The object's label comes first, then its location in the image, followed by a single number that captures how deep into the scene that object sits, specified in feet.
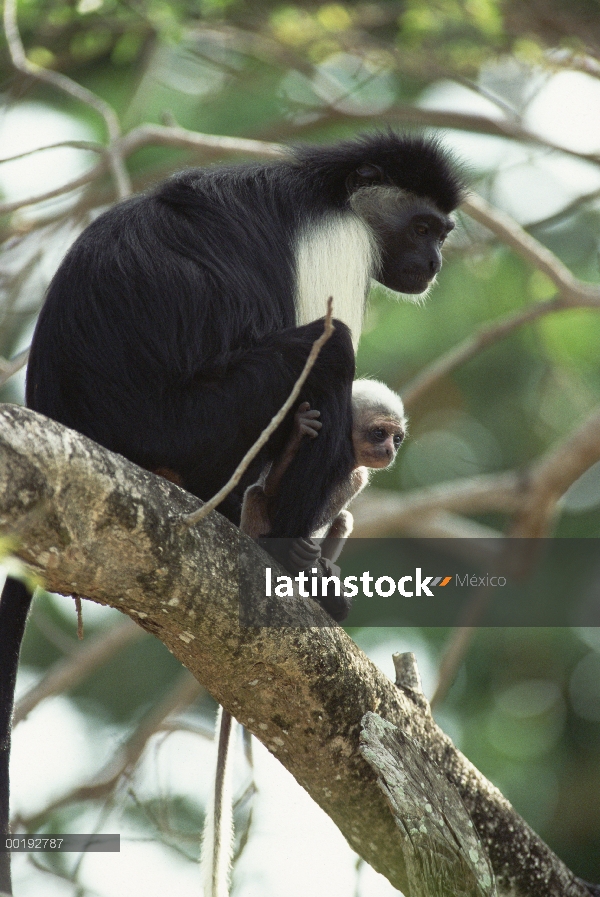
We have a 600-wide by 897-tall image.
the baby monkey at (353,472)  20.72
